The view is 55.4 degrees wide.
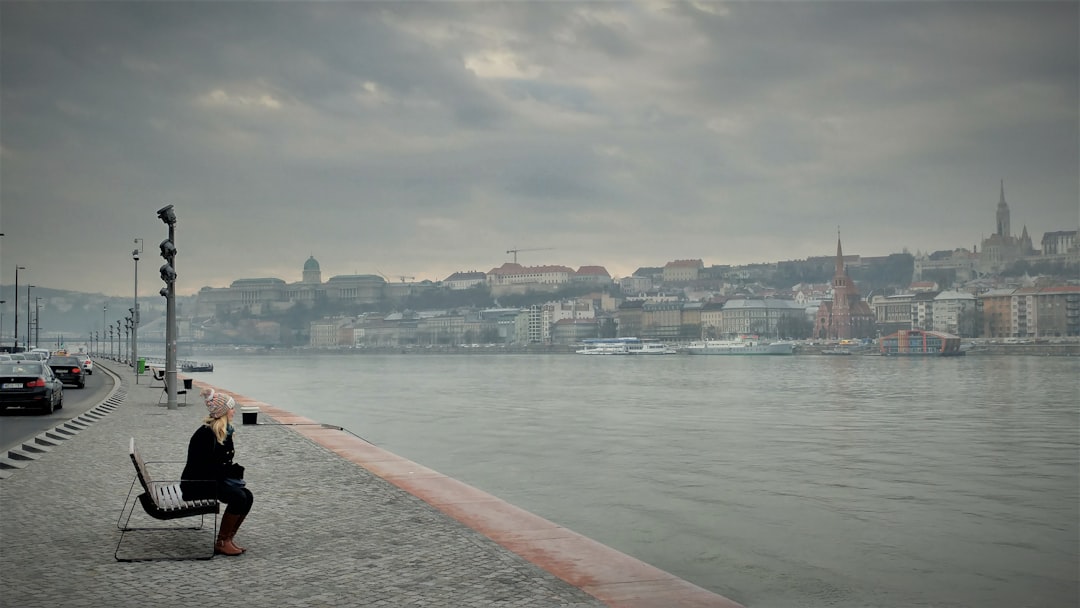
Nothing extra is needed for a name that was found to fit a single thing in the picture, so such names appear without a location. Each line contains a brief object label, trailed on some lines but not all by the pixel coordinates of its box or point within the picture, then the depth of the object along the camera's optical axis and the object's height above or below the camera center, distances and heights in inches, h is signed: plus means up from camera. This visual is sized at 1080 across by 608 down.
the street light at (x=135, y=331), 2607.3 -12.1
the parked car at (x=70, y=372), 1729.8 -75.4
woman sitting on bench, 349.7 -48.7
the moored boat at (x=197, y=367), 4013.3 -160.9
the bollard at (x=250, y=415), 933.2 -81.4
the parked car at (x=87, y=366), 2467.3 -96.2
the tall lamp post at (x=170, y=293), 1106.1 +36.6
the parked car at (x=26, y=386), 1017.5 -58.6
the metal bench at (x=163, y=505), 344.8 -61.1
